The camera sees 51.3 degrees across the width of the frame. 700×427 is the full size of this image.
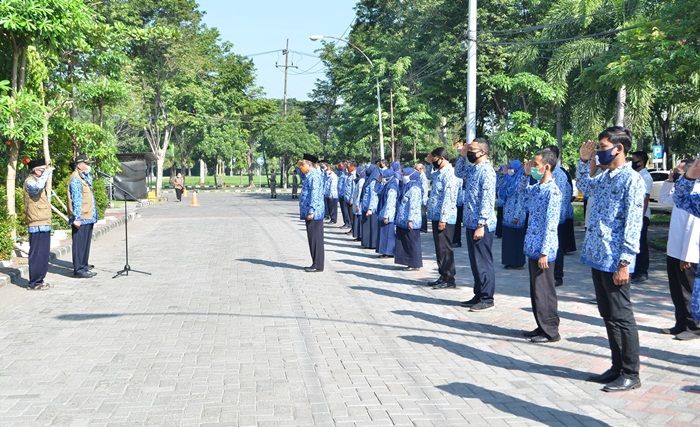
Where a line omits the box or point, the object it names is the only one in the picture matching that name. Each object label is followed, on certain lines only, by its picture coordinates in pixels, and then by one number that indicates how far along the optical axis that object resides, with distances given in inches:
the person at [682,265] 280.8
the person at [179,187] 1627.0
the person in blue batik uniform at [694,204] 190.9
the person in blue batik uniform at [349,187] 759.1
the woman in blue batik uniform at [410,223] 453.7
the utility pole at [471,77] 731.4
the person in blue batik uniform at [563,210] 412.2
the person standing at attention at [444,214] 391.2
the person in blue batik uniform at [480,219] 333.4
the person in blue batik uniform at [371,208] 575.2
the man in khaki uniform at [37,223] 410.0
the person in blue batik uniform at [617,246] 216.7
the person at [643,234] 391.9
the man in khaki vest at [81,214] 446.3
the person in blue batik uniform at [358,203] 667.9
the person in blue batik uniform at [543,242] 271.4
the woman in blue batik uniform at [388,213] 505.7
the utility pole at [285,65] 2657.5
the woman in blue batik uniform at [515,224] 451.5
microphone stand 459.2
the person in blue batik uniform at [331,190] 799.7
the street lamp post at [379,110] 1256.3
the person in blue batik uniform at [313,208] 464.8
